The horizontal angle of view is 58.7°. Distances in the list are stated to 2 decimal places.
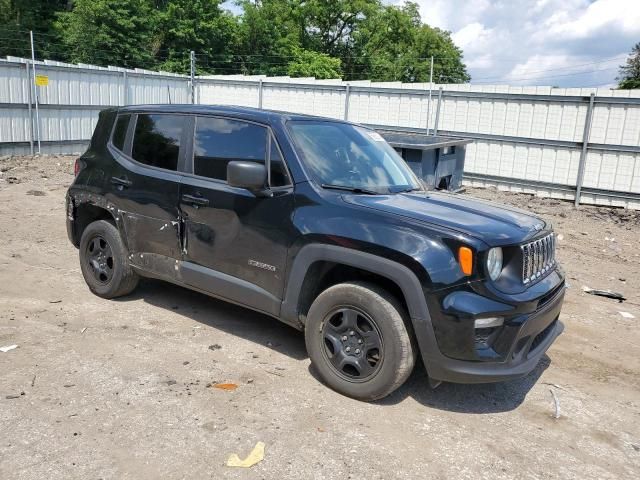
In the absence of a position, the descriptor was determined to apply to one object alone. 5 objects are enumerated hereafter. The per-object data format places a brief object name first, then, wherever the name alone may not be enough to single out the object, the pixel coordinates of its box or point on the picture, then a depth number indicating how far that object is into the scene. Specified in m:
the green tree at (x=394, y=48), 46.62
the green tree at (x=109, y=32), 27.47
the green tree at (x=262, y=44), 35.69
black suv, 3.44
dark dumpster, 8.56
